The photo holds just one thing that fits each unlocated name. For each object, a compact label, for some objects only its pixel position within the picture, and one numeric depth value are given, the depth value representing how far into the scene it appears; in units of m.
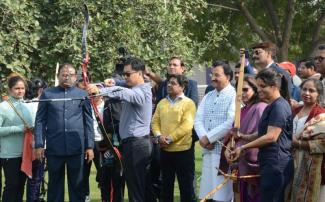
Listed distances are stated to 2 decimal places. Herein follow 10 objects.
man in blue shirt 8.86
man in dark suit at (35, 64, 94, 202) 9.09
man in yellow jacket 9.10
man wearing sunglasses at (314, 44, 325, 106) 9.05
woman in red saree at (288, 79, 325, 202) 7.57
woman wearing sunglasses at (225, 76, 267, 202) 7.72
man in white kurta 8.41
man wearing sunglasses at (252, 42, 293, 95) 9.15
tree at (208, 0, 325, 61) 23.61
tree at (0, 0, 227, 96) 11.59
